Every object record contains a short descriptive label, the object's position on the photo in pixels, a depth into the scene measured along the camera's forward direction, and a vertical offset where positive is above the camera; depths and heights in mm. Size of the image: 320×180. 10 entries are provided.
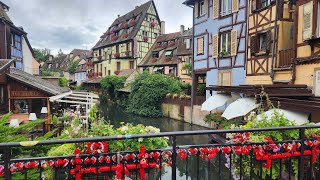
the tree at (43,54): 77375 +9631
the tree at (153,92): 25984 -911
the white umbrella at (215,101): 15130 -1093
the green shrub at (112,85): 35094 -249
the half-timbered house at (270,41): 12531 +2392
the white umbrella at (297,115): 8844 -1158
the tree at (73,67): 64312 +4275
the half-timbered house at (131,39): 40812 +7705
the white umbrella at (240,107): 11328 -1124
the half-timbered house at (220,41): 16453 +3217
